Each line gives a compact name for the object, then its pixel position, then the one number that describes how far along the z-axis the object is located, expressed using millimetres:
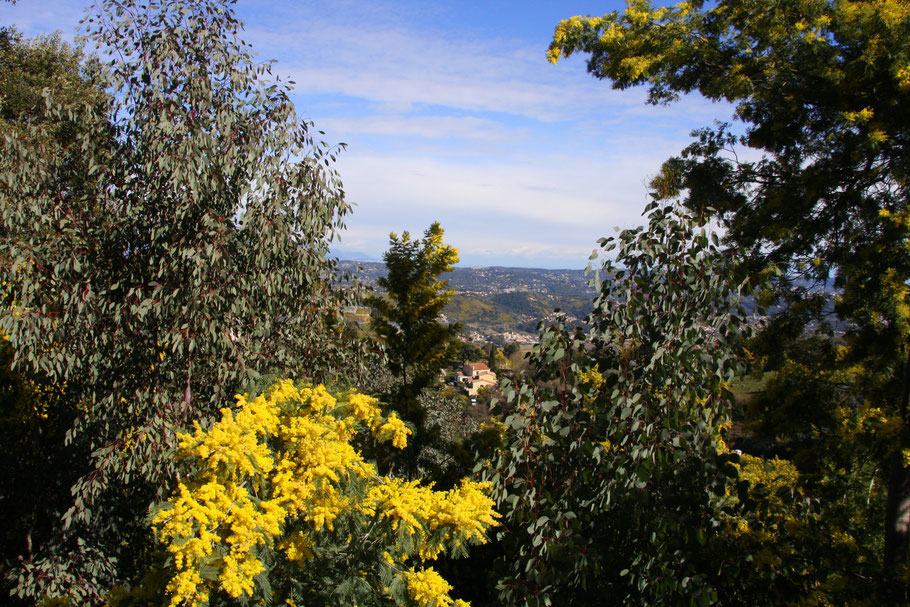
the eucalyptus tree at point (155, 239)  3527
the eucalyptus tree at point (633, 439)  2764
